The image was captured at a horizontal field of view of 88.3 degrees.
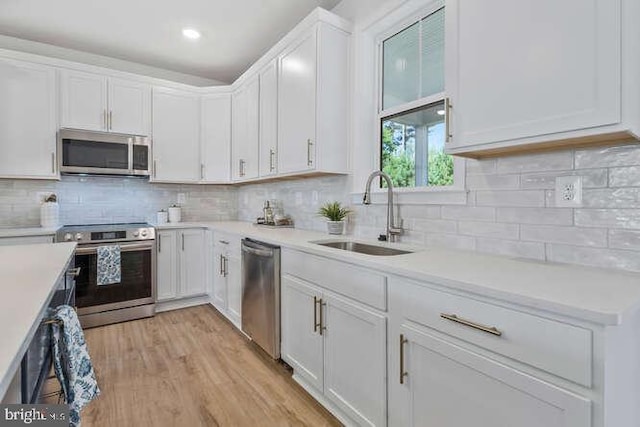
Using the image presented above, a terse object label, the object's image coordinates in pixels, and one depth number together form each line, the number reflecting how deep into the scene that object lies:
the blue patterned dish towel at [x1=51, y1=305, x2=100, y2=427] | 0.92
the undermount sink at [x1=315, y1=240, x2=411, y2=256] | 1.99
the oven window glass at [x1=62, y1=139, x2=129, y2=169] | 3.10
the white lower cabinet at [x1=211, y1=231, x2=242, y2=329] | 2.84
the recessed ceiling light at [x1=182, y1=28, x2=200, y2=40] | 3.03
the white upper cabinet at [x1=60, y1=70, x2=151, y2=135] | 3.13
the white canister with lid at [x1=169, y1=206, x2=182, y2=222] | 3.83
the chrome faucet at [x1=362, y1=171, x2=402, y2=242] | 2.06
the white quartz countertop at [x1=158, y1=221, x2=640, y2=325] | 0.83
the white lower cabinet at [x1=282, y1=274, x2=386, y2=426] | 1.44
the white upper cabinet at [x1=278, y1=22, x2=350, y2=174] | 2.38
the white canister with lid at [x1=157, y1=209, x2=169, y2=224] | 3.74
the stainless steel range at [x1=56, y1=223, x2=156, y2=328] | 2.92
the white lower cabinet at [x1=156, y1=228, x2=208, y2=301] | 3.37
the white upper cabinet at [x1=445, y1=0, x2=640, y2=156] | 1.01
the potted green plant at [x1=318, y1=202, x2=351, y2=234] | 2.48
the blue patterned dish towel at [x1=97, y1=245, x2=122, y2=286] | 2.96
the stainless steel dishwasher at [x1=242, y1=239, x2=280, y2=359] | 2.21
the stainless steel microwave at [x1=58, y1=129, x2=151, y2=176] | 3.09
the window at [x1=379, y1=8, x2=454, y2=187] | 2.00
